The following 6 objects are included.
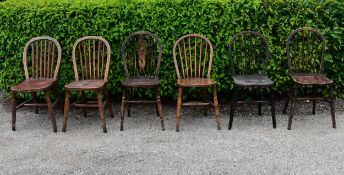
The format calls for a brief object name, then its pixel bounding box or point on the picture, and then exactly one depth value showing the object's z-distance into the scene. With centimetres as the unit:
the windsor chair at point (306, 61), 508
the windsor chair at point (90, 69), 500
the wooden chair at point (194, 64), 505
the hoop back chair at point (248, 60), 507
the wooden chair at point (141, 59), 526
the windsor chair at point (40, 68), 507
